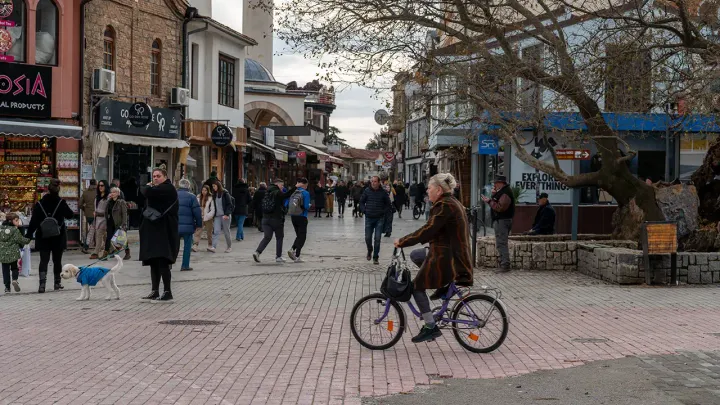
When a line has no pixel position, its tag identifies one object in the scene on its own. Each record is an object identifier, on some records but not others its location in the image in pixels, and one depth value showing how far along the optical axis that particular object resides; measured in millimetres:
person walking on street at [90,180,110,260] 20469
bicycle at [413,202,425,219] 43156
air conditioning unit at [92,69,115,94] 24031
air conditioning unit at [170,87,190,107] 29016
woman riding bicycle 9070
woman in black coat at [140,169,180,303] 12930
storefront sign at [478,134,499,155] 26094
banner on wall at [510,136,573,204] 28078
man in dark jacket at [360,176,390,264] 19859
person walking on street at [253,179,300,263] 19938
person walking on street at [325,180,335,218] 47334
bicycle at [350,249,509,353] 9172
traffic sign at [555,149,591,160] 18875
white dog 13125
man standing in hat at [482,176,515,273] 17484
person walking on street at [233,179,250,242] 27328
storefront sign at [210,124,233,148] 30969
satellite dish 18806
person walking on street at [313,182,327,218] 45594
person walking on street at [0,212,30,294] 14500
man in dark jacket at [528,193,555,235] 20453
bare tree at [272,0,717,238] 16734
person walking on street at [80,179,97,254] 21844
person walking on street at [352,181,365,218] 46406
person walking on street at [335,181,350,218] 51406
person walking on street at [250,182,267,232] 30867
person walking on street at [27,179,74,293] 14508
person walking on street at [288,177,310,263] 20031
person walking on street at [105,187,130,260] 19812
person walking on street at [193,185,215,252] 22516
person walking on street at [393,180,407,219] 43875
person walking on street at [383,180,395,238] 24753
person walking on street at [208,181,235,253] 23219
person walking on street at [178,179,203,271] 17391
